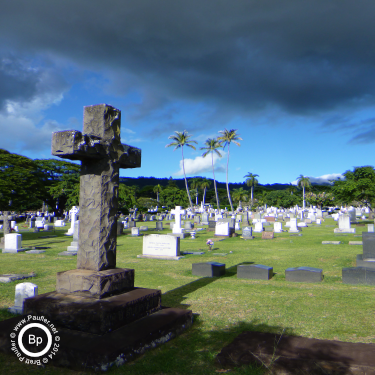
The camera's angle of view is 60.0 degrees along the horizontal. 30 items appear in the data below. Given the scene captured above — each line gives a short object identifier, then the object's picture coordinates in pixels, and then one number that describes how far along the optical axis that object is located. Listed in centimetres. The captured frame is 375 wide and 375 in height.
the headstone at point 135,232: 2430
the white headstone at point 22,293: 630
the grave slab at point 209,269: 1006
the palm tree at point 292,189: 10534
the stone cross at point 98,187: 490
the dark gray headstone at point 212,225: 2936
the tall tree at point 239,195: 9888
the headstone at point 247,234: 2166
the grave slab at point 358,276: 870
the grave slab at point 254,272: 959
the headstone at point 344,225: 2575
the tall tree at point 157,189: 9052
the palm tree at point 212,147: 6393
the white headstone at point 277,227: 2667
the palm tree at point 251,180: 10021
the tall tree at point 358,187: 3047
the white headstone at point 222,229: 2372
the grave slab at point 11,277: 909
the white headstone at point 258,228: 2753
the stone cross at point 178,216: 2301
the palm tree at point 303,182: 8700
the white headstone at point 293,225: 2722
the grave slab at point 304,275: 911
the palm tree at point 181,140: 6125
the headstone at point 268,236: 2167
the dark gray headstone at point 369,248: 1098
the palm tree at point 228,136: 6069
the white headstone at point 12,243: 1588
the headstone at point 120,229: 2561
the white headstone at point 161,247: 1383
